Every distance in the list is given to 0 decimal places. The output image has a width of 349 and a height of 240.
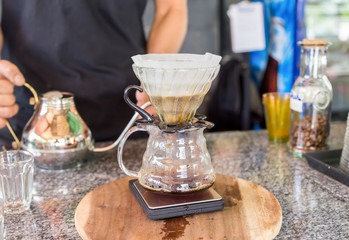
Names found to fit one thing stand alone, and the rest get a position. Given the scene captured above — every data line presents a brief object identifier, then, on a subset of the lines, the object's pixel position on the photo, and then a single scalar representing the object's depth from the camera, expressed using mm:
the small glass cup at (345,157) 1000
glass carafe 780
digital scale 753
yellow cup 1312
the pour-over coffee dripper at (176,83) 741
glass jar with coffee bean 1150
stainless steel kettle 1054
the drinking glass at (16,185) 880
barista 1379
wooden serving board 703
